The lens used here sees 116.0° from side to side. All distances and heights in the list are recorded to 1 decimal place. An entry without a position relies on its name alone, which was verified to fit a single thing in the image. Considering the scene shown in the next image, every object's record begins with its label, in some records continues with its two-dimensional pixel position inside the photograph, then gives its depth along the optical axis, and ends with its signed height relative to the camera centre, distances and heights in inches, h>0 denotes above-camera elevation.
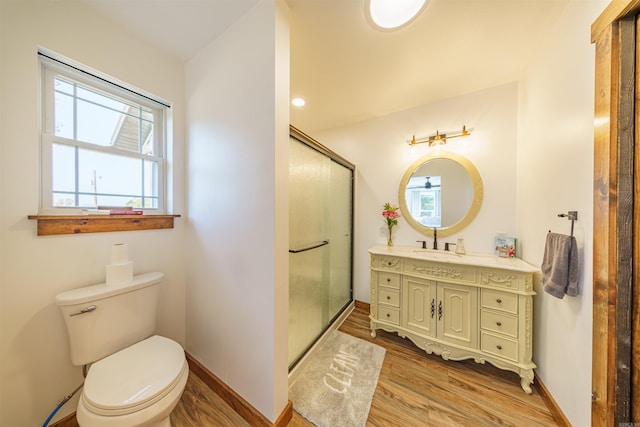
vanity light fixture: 76.9 +30.4
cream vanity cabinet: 54.8 -29.1
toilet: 32.9 -30.8
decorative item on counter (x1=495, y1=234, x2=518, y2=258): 67.9 -11.3
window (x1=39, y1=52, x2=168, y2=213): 44.8 +17.7
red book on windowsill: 50.6 -0.2
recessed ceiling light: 80.6 +45.4
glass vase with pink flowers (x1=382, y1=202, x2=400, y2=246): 88.4 -1.5
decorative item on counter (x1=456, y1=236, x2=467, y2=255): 74.7 -13.0
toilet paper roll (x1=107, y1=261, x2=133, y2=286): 46.2 -14.7
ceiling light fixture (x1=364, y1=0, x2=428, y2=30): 45.6 +47.4
